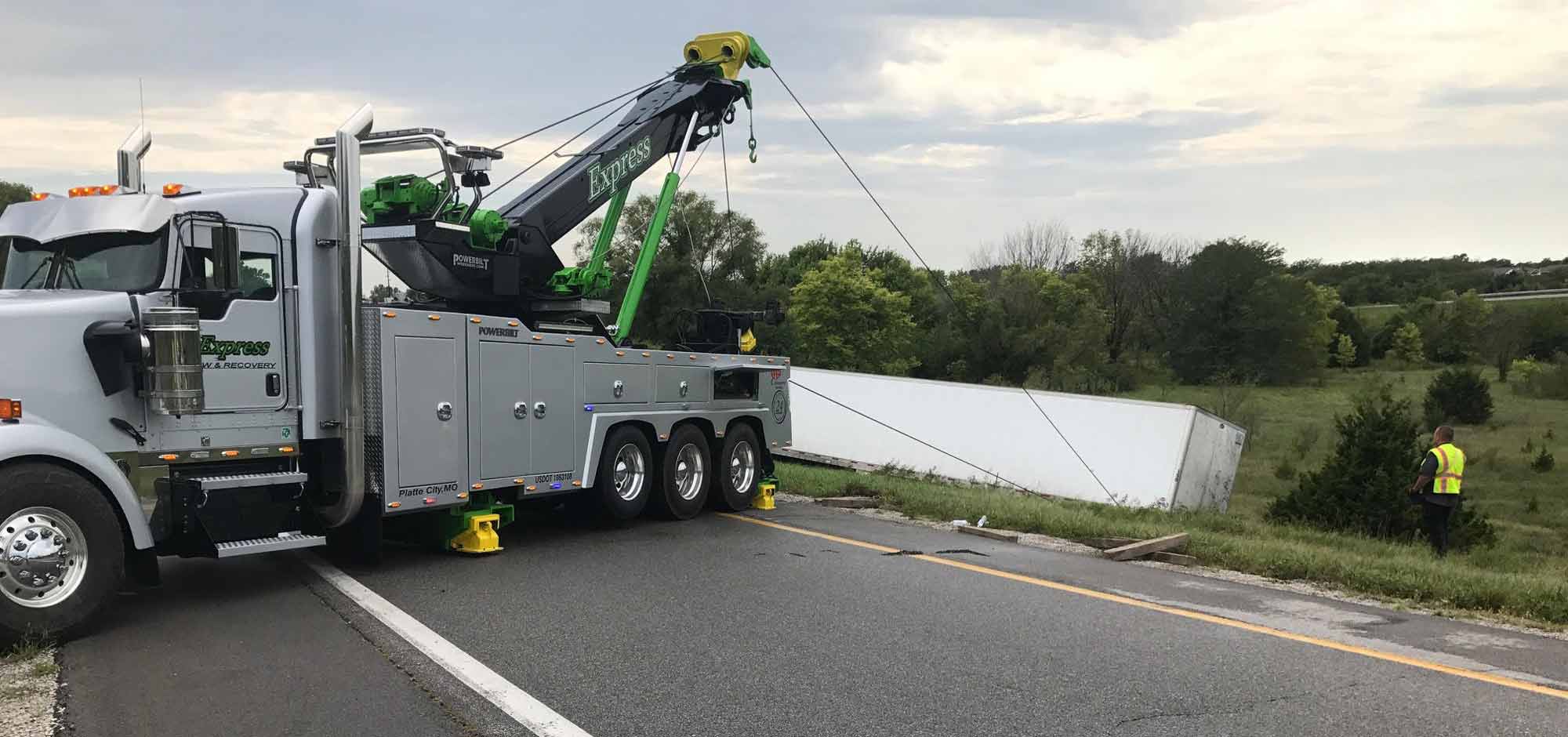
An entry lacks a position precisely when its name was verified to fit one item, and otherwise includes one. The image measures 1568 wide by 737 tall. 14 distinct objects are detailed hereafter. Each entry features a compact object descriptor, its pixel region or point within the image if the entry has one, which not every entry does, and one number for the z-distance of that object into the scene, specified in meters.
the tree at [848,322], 69.06
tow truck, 6.80
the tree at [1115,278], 81.38
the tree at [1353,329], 80.00
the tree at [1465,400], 46.41
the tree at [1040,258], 87.06
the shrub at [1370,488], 17.08
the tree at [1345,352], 76.94
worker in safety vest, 13.33
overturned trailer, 17.11
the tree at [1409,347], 74.38
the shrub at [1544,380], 53.41
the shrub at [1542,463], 34.50
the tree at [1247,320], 70.44
